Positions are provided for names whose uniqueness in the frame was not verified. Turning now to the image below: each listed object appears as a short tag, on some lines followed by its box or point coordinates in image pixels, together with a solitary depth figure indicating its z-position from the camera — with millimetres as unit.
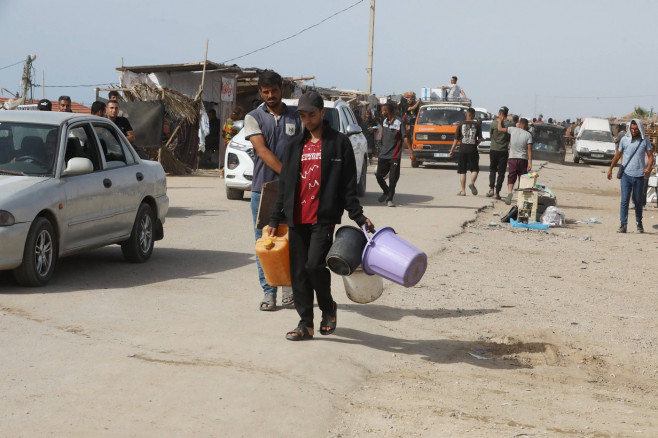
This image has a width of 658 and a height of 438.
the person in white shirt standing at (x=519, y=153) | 19359
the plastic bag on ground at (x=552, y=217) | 16923
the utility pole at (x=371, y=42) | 41781
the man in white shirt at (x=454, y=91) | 43062
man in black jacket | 6750
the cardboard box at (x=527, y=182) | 17766
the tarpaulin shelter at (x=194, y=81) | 25953
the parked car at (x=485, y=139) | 43334
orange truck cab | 32031
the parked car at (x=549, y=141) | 42781
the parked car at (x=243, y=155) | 17453
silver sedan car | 8305
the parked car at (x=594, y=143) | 44125
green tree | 84938
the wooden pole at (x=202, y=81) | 25406
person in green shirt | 20841
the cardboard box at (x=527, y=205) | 16844
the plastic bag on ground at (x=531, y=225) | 16344
